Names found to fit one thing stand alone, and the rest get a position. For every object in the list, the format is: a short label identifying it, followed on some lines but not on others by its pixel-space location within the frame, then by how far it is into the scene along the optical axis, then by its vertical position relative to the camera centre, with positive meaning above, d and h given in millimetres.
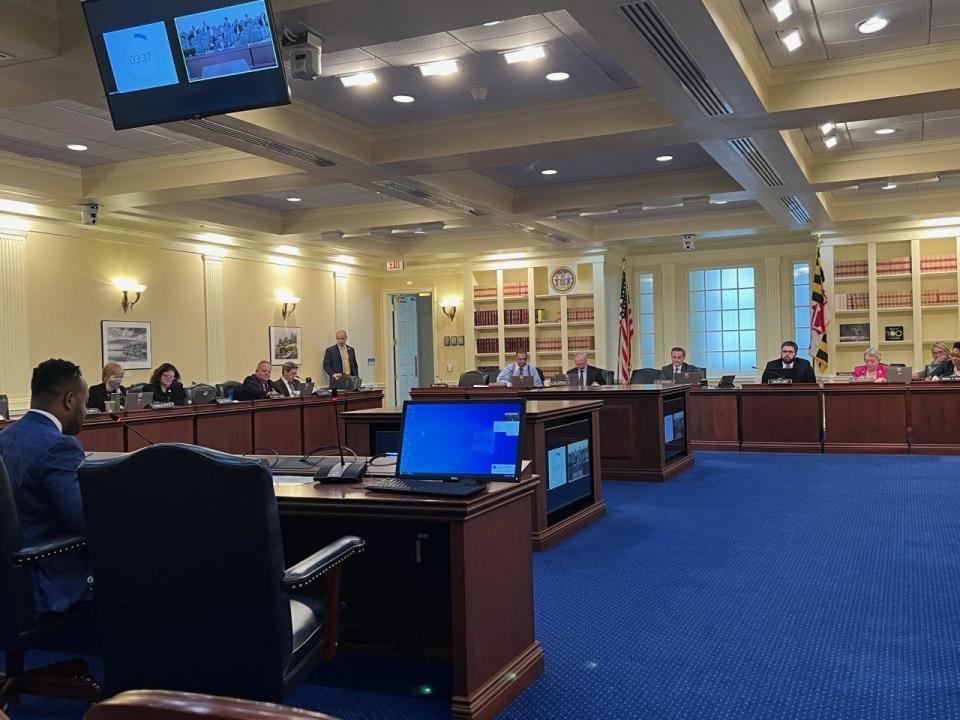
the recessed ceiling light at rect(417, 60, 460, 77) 5957 +2053
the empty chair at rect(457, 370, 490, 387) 11287 -316
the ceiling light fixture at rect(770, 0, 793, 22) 5188 +2100
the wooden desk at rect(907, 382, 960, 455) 9461 -828
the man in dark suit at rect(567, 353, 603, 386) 10625 -249
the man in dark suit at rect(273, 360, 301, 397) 10617 -287
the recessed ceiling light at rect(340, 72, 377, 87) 6173 +2053
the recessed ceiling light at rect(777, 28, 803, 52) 5641 +2084
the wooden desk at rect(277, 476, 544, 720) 2867 -862
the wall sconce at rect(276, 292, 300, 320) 13023 +896
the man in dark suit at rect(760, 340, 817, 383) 10430 -253
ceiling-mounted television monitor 3479 +1300
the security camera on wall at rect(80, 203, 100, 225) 9047 +1628
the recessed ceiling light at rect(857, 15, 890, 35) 5488 +2107
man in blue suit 2902 -449
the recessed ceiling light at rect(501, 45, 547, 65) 5730 +2055
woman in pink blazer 10234 -284
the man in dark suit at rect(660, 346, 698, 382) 11055 -203
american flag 13523 +300
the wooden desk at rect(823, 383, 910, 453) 9711 -827
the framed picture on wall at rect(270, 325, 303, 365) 12758 +244
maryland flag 11969 +357
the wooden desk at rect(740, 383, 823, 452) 10062 -834
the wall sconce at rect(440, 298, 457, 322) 15484 +879
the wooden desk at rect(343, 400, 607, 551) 5480 -570
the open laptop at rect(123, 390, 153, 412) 7918 -347
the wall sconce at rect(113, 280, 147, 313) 10328 +914
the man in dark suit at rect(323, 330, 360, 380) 13508 -8
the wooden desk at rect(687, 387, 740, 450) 10430 -856
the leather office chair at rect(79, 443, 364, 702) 2287 -589
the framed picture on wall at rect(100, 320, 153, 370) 10125 +242
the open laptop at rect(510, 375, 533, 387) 9941 -314
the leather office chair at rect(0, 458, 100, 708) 2740 -839
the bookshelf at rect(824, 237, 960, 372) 12141 +684
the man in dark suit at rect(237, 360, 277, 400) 9750 -297
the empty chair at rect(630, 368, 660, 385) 10555 -315
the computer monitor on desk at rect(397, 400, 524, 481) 3137 -317
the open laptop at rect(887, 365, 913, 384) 9656 -329
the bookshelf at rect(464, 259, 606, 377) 14133 +648
